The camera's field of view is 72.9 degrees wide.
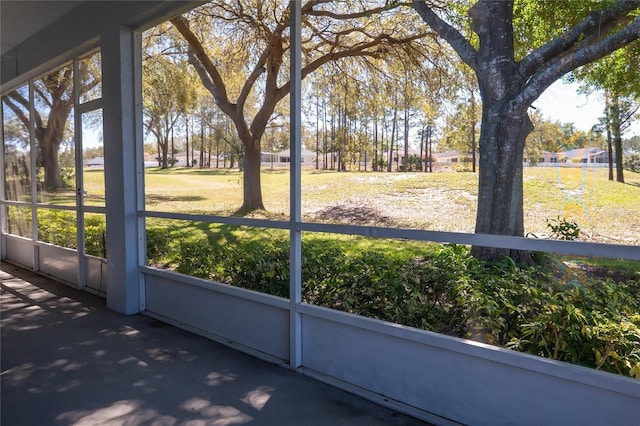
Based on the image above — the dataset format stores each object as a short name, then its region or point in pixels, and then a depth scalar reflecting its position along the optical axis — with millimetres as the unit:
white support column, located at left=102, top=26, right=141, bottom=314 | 4055
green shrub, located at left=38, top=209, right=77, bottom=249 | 5656
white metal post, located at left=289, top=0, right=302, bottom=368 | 2914
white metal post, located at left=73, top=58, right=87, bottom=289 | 4926
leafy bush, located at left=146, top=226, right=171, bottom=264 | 4562
